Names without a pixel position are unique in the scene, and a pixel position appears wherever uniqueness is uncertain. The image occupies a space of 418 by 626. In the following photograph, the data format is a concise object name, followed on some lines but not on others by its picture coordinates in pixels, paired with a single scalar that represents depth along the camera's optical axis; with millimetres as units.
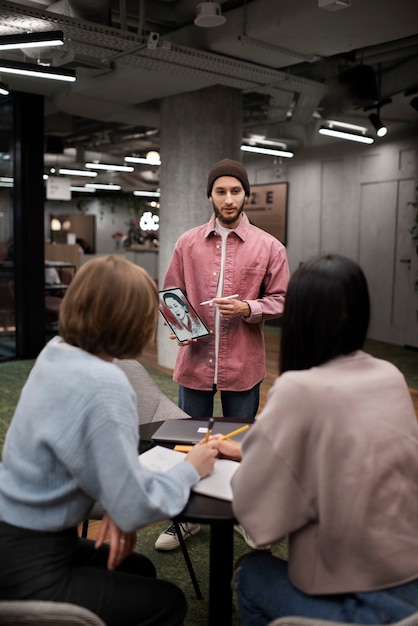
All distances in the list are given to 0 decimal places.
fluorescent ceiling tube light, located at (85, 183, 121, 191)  19609
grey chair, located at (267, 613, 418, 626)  1266
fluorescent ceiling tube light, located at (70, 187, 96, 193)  21294
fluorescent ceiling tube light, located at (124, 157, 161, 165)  11892
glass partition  7355
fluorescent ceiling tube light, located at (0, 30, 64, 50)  4398
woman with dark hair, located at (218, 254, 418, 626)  1387
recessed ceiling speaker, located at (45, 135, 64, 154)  11328
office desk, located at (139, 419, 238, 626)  1835
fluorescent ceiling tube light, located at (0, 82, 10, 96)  6059
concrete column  6715
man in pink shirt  2887
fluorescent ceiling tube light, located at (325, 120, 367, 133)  8461
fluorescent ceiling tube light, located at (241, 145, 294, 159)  9773
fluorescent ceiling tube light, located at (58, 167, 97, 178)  16516
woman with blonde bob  1412
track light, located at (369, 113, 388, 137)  7465
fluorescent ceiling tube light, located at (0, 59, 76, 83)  5160
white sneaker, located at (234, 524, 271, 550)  2968
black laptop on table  2062
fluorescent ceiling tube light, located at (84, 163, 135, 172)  13518
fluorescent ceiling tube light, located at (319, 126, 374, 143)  8345
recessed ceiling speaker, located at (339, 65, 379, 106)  6633
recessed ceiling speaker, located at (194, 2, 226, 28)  4664
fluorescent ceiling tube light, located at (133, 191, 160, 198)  20725
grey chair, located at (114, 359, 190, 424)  2695
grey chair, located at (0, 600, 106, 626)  1298
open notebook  1681
